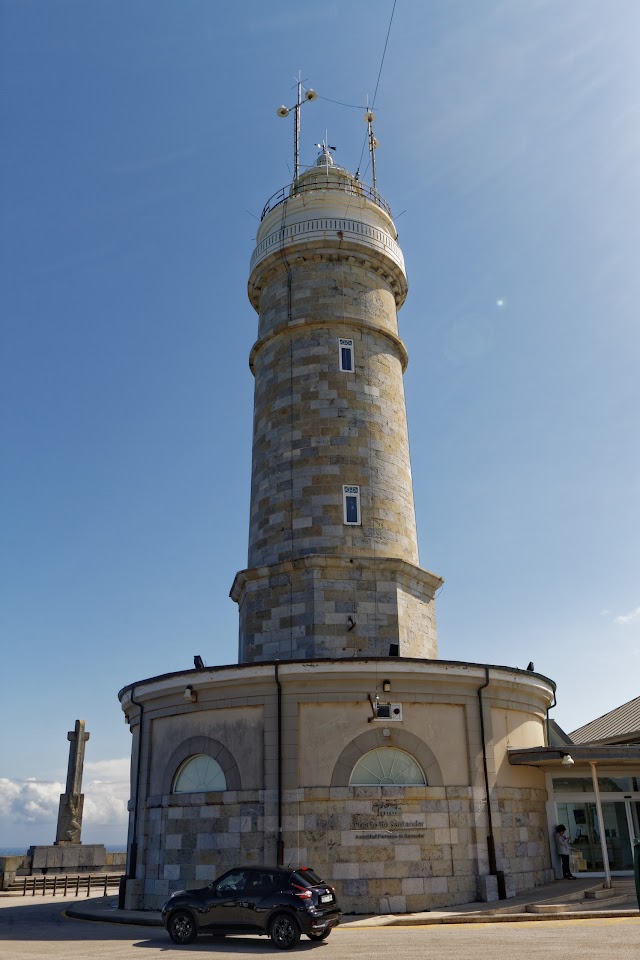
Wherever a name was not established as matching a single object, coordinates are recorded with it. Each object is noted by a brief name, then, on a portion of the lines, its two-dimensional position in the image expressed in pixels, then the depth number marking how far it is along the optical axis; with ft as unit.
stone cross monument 103.60
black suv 43.55
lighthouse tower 70.28
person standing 63.82
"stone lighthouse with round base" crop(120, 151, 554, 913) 55.47
